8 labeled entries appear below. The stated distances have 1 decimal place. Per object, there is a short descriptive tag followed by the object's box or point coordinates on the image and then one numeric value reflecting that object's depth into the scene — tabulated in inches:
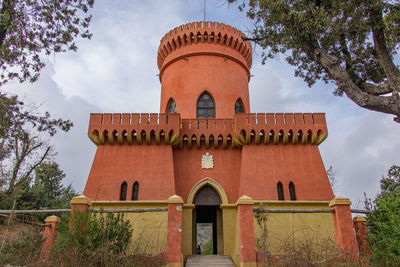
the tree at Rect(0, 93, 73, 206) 316.8
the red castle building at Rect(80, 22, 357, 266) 472.7
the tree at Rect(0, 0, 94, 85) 302.8
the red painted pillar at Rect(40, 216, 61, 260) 372.5
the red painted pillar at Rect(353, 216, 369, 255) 319.6
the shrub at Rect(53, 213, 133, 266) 231.5
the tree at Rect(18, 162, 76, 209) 878.4
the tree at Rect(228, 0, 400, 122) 284.0
